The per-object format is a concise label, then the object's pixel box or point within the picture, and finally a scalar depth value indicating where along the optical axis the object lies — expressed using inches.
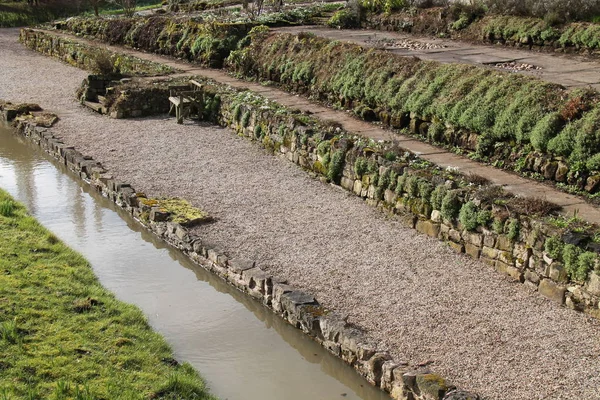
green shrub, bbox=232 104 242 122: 670.5
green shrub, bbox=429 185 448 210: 427.2
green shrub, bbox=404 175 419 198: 448.7
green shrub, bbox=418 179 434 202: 437.4
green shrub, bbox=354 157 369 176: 495.2
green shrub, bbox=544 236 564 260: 353.7
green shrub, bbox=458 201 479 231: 402.9
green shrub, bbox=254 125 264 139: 631.8
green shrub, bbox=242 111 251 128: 655.1
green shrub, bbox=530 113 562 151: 468.8
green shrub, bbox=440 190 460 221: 418.0
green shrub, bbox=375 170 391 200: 474.0
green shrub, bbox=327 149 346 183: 517.0
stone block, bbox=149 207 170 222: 479.2
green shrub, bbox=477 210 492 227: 396.5
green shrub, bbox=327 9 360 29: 986.1
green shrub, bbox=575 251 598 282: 338.3
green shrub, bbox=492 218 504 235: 387.2
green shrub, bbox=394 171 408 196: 458.9
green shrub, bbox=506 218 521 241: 378.3
